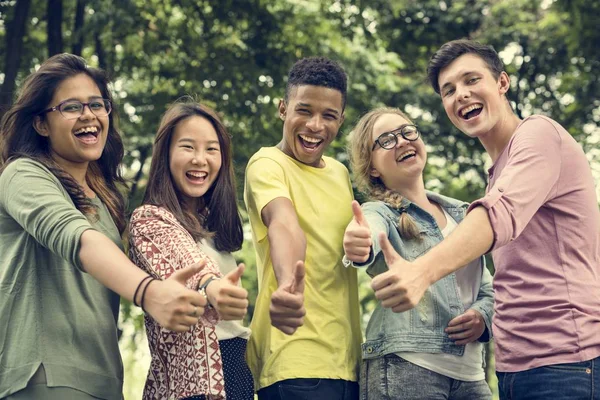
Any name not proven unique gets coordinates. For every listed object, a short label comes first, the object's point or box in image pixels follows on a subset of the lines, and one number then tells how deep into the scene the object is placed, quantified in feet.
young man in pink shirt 10.21
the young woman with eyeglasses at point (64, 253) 9.74
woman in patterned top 10.96
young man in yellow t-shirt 11.96
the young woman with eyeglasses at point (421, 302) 12.09
